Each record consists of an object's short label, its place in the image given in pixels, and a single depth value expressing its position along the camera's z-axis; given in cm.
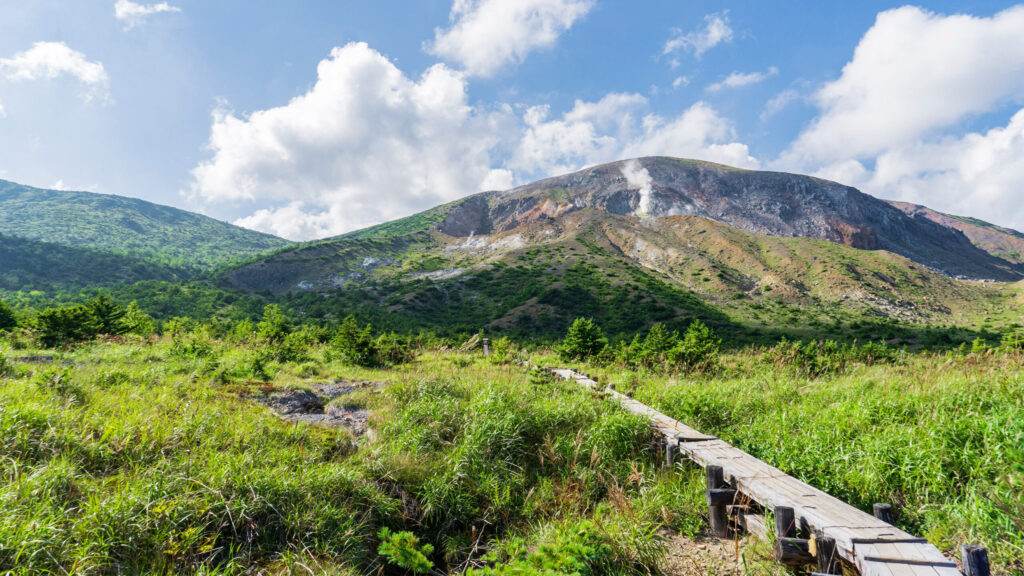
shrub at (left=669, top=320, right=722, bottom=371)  1079
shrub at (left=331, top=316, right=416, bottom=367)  1170
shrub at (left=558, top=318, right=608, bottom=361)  1403
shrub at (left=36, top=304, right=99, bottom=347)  1130
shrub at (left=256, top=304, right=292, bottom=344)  1403
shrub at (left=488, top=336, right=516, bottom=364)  1183
